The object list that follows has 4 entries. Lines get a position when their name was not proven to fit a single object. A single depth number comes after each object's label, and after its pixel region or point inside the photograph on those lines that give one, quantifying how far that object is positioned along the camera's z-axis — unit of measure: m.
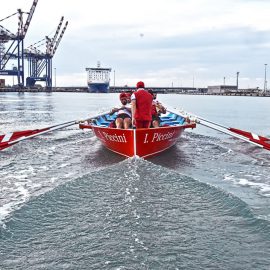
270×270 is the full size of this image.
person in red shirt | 10.51
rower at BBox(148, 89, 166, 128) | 11.70
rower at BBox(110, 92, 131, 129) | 11.23
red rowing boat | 9.75
